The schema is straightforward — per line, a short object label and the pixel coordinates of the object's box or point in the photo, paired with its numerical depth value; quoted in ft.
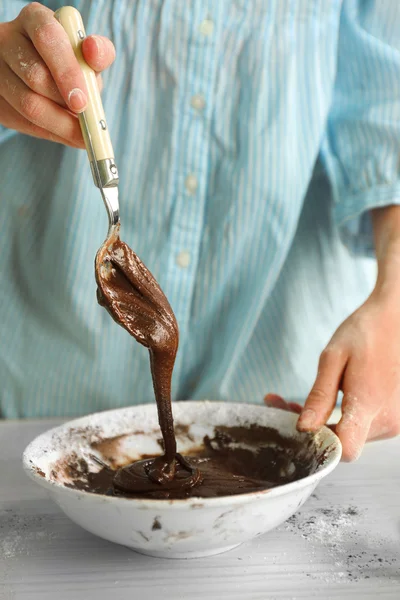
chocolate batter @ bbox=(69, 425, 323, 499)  3.37
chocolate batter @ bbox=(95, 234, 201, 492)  3.51
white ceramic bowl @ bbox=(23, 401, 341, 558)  2.83
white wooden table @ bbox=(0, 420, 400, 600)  2.96
